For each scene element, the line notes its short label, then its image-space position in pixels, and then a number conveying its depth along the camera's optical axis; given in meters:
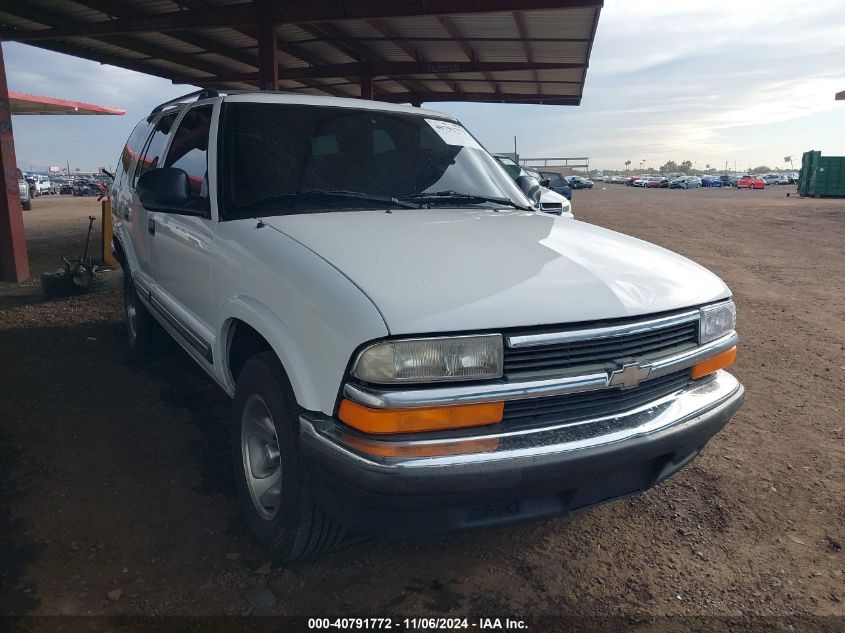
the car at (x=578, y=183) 60.34
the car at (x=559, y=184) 21.38
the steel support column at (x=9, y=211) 8.31
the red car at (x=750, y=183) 58.53
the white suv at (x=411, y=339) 1.98
